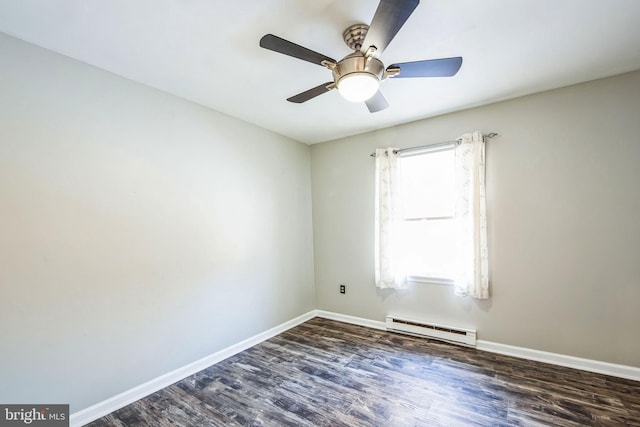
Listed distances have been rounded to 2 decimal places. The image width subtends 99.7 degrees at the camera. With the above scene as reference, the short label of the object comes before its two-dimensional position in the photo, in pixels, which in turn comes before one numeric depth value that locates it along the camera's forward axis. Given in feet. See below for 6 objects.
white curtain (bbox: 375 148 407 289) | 10.94
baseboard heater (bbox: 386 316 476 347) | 9.63
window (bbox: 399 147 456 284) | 10.27
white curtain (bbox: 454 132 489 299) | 9.29
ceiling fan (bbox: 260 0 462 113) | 4.28
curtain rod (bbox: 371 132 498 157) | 9.36
